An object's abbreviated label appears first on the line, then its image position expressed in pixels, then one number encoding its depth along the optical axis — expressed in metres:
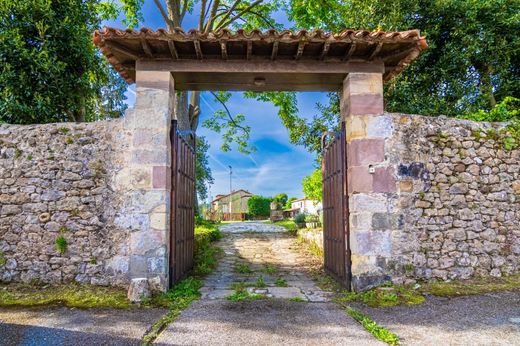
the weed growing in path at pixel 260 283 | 5.58
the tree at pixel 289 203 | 30.70
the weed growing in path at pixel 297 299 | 4.71
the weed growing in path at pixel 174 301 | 3.53
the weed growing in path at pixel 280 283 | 5.67
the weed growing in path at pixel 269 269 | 6.78
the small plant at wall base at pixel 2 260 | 5.07
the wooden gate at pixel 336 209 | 5.27
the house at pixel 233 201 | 39.02
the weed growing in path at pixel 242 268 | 6.83
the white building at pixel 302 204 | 25.48
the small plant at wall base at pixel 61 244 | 5.00
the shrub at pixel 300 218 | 13.46
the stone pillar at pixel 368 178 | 4.94
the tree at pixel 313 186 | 12.32
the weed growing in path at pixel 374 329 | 3.33
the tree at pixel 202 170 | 18.57
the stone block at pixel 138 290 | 4.55
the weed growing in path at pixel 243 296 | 4.79
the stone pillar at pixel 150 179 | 4.85
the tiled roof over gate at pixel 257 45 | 4.65
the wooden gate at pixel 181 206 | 5.21
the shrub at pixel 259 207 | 31.11
